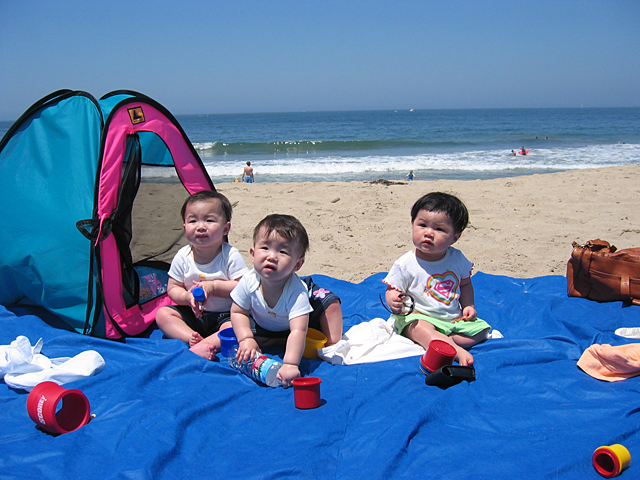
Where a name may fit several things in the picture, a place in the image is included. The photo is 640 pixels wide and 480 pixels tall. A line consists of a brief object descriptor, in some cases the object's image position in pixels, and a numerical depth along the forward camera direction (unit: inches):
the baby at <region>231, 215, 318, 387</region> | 106.7
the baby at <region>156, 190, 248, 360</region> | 127.7
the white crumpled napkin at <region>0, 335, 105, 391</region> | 103.8
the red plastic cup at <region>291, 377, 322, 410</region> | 93.9
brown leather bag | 146.0
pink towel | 103.0
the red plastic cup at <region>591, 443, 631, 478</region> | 71.7
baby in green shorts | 122.2
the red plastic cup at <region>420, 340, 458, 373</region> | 108.4
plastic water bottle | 106.5
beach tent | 127.3
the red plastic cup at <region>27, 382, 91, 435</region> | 86.2
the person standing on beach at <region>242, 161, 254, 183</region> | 552.7
